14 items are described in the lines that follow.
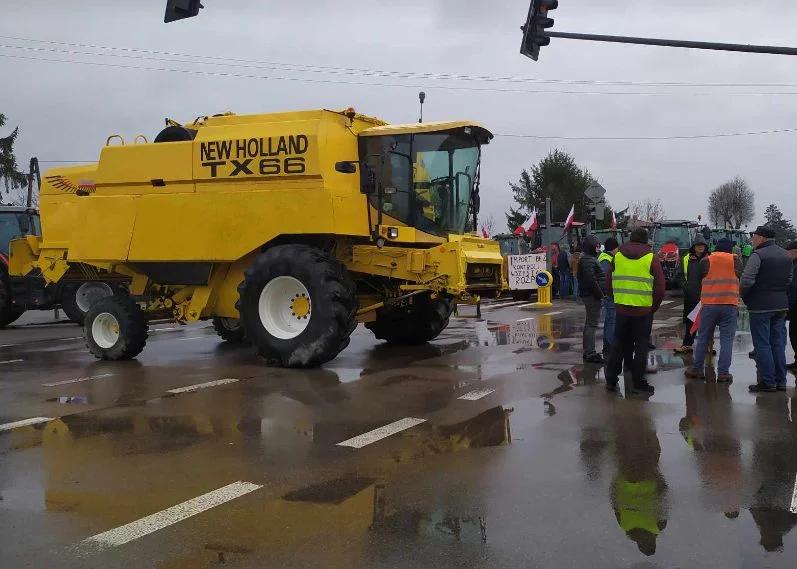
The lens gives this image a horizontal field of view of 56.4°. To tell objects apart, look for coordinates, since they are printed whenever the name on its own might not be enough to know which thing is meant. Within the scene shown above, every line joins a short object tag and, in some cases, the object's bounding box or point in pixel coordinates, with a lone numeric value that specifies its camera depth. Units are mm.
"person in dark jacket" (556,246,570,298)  24547
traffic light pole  12773
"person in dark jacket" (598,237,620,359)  9805
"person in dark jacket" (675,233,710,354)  10393
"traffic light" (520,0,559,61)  13461
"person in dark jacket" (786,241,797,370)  9406
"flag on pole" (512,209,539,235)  24423
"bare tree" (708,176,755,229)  66625
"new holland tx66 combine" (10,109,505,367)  9789
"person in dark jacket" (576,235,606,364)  9781
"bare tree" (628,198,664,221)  73775
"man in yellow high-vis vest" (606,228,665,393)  7918
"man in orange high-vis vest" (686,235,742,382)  8438
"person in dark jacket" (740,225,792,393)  7906
